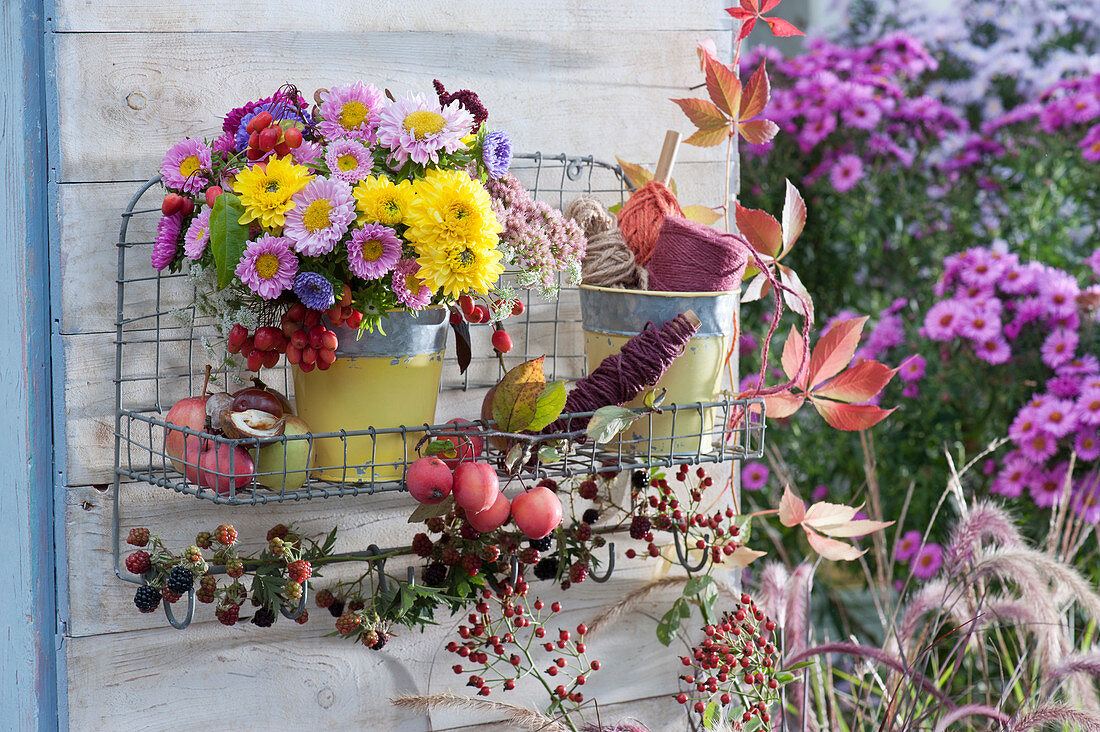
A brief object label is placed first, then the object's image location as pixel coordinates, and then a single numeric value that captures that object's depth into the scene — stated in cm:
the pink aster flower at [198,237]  230
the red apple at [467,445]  238
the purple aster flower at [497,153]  235
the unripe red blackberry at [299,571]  236
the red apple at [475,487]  234
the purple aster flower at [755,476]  345
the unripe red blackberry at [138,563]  237
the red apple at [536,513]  238
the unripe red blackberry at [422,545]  244
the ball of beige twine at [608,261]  245
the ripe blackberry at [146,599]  236
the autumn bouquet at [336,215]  228
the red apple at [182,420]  234
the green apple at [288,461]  234
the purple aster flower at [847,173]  343
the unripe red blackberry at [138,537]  237
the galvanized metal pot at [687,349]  242
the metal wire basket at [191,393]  234
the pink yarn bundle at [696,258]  241
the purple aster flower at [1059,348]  300
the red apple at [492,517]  237
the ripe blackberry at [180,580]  235
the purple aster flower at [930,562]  311
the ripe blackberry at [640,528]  251
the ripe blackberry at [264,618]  239
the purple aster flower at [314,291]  228
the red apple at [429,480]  233
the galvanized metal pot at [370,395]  236
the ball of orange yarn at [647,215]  246
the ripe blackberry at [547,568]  251
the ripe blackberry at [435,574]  245
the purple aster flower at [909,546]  314
